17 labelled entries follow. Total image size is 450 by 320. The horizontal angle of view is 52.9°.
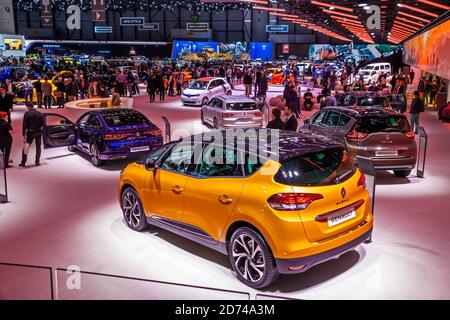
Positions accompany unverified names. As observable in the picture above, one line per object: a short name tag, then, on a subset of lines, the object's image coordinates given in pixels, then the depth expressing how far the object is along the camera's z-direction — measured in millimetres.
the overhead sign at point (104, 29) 43519
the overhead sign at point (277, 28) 46531
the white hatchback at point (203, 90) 24938
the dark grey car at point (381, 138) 9289
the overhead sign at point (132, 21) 38906
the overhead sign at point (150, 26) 44262
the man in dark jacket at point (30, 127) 11273
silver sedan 15820
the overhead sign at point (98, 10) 22812
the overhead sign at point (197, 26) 42406
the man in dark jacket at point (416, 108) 15406
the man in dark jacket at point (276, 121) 9422
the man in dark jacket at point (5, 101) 15884
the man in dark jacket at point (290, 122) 9789
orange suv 4820
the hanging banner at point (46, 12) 23016
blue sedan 11062
